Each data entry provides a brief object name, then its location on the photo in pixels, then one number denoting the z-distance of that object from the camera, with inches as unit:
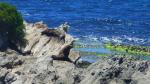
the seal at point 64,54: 2883.9
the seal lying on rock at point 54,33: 3369.1
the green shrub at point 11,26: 3353.8
